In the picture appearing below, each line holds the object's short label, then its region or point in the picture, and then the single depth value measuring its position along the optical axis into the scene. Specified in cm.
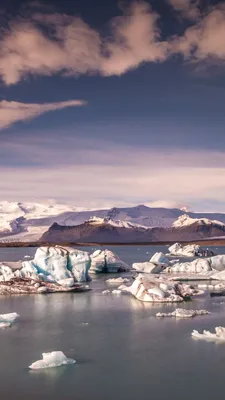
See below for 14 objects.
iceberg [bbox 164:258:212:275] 3091
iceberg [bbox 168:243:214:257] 6316
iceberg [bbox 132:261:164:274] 3184
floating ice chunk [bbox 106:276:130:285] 2651
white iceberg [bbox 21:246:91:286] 2341
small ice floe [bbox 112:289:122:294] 2182
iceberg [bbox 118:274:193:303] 1838
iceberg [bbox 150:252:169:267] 3575
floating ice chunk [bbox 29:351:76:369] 968
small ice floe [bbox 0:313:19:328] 1408
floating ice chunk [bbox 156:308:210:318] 1528
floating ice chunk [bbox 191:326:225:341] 1198
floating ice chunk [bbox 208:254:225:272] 3219
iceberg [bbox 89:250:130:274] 3375
